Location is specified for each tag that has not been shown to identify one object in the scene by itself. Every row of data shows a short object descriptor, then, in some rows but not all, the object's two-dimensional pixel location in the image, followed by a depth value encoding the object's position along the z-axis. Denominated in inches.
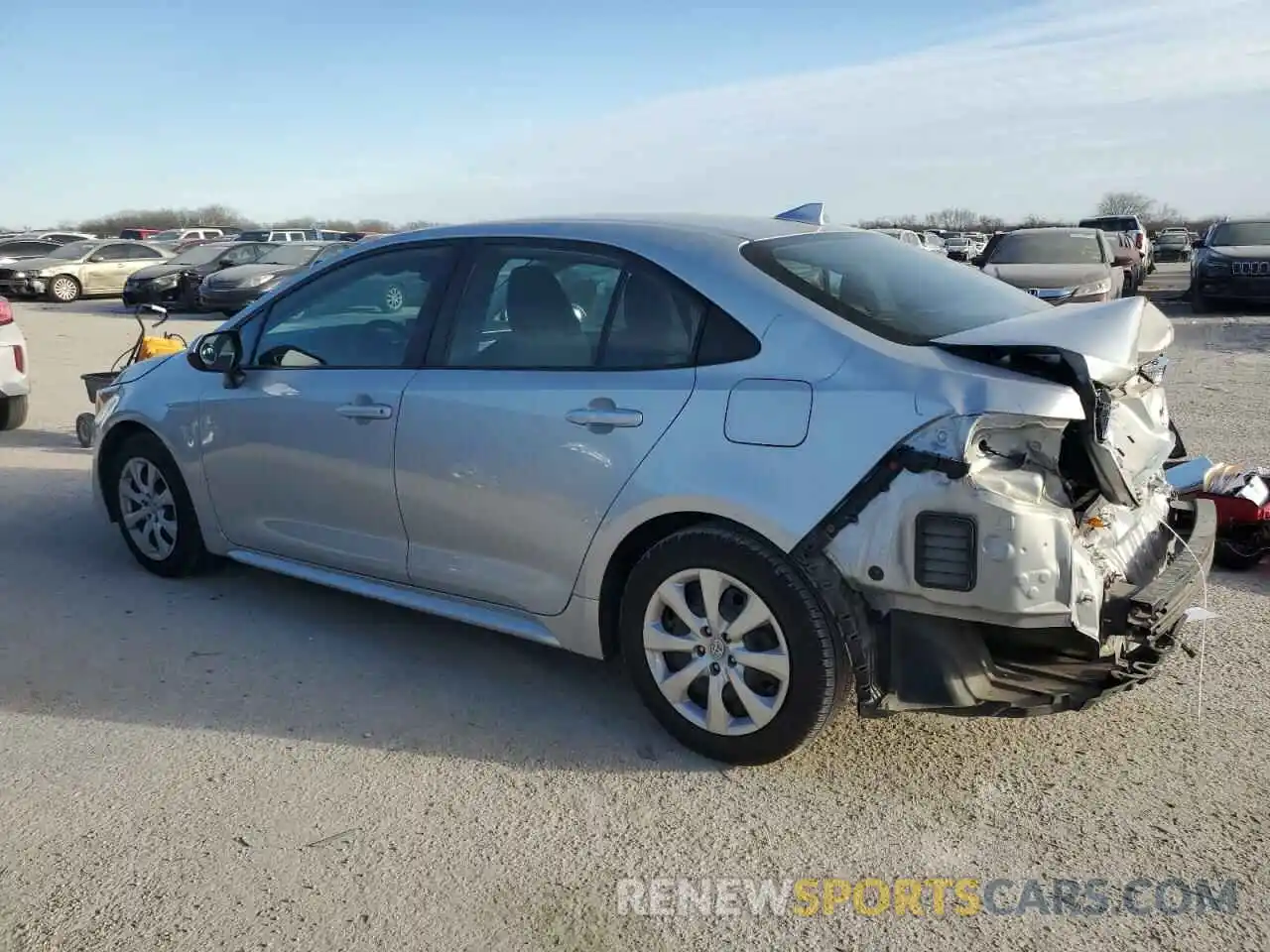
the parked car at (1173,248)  1833.2
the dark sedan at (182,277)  896.3
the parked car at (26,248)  1217.6
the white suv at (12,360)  331.6
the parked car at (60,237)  1305.4
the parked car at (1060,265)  515.8
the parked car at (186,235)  1704.0
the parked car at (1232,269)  688.4
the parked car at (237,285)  807.7
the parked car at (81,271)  1032.2
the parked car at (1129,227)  1133.7
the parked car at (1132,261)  842.8
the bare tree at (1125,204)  3824.1
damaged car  118.4
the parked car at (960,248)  1463.6
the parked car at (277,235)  1442.1
